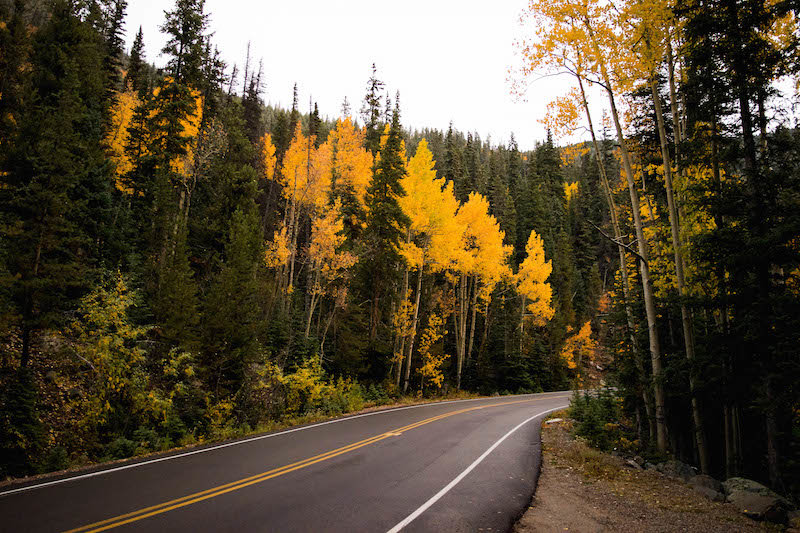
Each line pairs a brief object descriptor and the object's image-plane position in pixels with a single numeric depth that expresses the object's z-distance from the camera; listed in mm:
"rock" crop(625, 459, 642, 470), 9583
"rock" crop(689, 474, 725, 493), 7785
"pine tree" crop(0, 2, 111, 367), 10758
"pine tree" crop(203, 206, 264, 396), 14375
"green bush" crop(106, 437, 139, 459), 9453
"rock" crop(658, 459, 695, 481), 8616
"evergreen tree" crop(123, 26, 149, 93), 32450
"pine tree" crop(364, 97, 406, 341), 20781
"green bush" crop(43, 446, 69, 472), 8062
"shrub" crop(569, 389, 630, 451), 11482
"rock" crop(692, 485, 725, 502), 7098
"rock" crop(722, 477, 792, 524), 6168
